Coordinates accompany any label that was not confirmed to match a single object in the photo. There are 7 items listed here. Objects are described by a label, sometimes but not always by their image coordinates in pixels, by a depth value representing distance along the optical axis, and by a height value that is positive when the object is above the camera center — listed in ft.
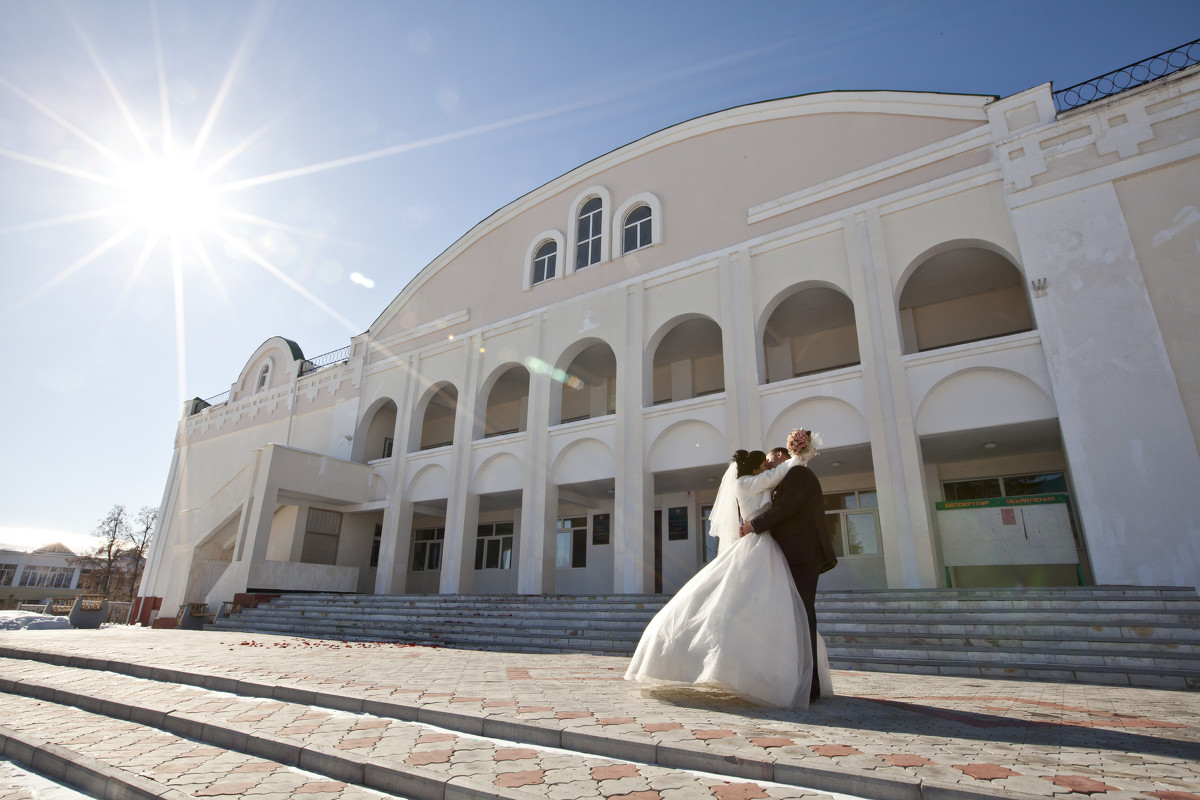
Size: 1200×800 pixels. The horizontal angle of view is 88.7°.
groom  15.37 +1.98
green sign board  39.19 +6.84
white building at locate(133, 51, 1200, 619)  35.29 +18.81
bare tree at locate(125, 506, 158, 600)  152.56 +12.58
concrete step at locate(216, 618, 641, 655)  33.09 -1.95
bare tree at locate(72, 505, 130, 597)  156.46 +11.66
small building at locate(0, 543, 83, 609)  181.37 +6.96
